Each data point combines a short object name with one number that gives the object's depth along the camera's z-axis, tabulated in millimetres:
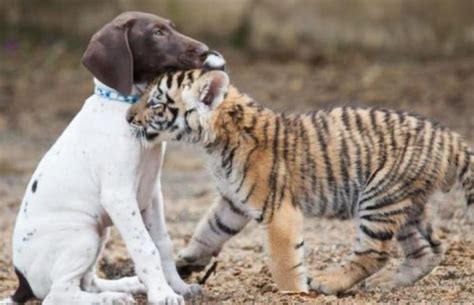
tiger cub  13539
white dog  13156
